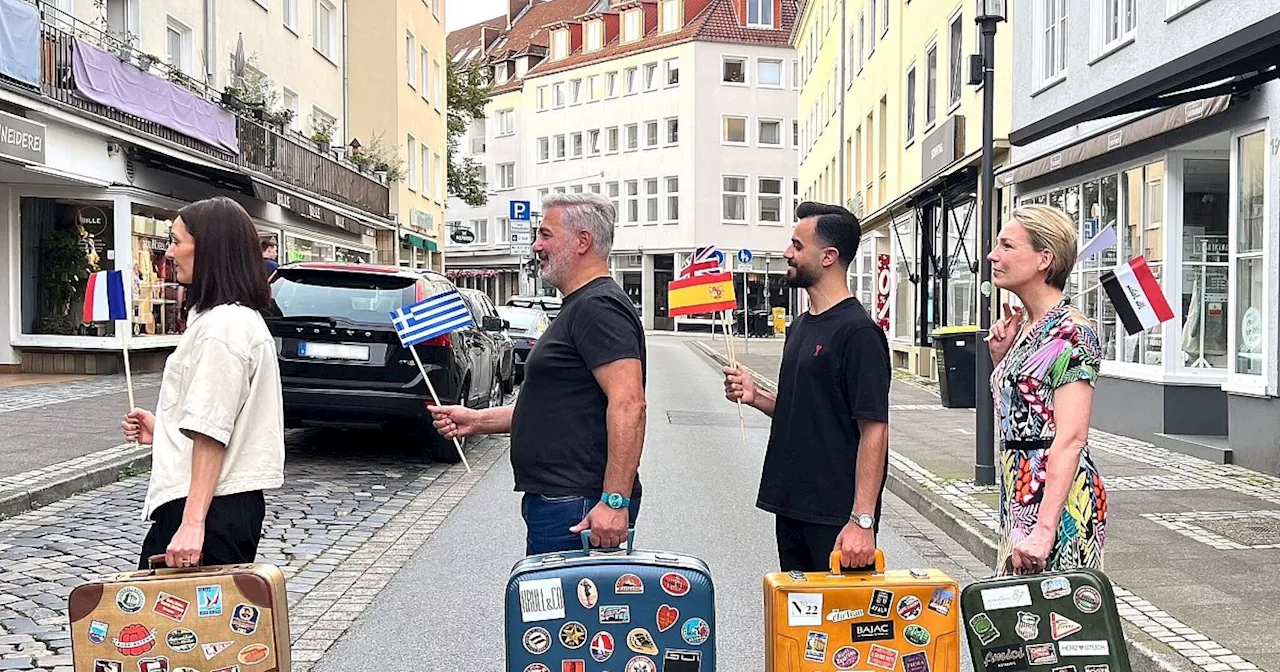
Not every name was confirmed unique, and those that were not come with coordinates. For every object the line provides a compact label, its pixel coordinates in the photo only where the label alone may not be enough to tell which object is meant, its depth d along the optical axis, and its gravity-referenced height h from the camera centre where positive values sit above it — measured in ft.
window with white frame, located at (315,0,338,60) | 103.97 +23.79
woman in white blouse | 11.88 -0.87
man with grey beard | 12.88 -0.87
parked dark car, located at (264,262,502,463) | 35.55 -0.97
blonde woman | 12.39 -0.94
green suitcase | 12.32 -3.00
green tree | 167.53 +27.22
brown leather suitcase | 11.80 -2.80
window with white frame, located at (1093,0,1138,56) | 46.52 +10.91
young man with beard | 12.98 -1.07
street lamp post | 33.76 +2.61
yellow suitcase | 12.37 -3.00
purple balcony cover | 52.95 +10.07
